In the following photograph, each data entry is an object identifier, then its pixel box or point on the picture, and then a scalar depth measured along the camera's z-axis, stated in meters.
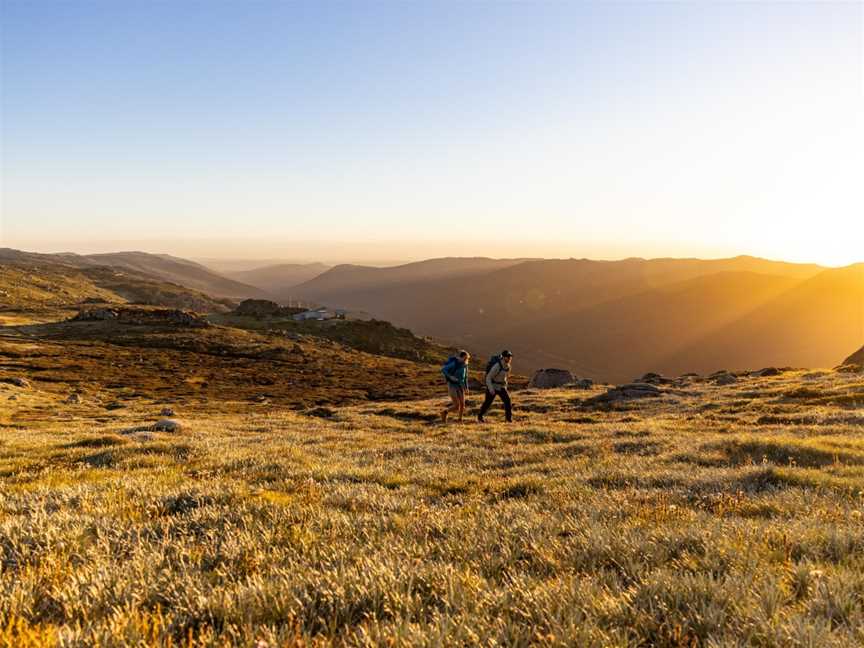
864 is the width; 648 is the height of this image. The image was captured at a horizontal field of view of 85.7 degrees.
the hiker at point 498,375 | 18.02
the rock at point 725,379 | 40.10
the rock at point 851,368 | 38.46
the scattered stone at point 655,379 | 46.62
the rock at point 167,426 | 17.42
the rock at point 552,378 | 57.94
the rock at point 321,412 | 29.29
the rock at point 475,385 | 63.67
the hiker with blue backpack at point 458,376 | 19.03
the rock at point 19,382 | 43.73
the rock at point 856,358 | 49.31
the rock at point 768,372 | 48.00
